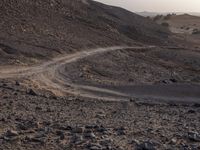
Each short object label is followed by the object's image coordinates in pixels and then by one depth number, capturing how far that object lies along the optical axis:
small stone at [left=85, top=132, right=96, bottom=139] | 11.92
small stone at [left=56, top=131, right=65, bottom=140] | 11.88
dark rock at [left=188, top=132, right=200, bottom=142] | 12.41
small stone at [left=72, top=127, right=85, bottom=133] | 12.47
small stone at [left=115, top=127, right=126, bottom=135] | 12.70
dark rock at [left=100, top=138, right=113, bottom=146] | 11.48
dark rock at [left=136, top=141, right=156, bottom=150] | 11.33
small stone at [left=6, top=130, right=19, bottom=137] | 11.77
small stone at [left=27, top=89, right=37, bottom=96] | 20.11
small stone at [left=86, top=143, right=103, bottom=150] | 11.11
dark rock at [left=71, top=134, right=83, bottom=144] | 11.58
